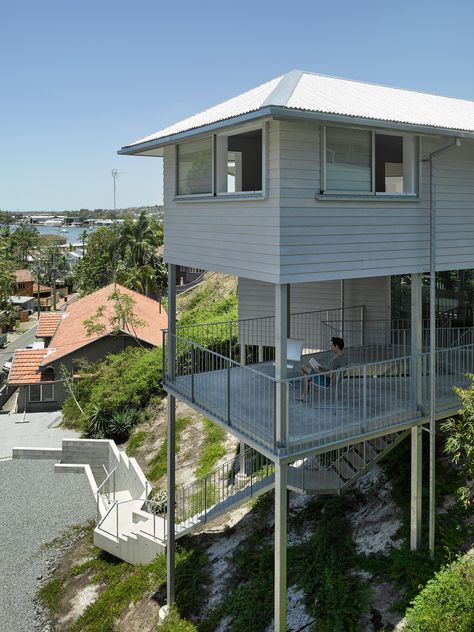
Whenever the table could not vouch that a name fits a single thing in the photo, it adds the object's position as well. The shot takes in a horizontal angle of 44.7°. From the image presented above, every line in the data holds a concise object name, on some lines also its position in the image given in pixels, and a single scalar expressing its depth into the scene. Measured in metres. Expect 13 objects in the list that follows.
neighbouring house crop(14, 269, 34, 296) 73.64
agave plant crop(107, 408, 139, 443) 24.19
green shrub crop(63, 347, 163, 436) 24.84
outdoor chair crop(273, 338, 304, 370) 10.54
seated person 10.25
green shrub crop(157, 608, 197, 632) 11.36
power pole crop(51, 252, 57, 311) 69.38
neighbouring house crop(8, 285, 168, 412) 30.00
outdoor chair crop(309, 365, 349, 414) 9.67
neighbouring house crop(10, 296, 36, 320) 67.47
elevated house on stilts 8.25
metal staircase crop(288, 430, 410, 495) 10.83
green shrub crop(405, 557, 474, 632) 7.86
